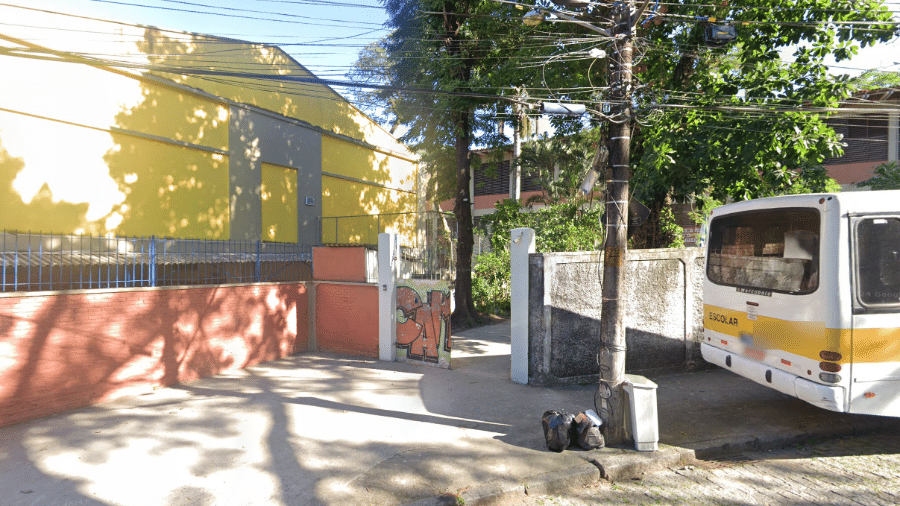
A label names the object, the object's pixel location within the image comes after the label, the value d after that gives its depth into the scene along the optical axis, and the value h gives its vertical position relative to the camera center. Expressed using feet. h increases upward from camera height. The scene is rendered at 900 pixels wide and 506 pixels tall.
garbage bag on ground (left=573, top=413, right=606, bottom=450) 17.69 -6.56
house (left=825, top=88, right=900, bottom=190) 55.67 +12.05
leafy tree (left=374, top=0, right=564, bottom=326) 40.63 +15.84
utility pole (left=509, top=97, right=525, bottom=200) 66.70 +11.82
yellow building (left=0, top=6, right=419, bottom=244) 29.04 +7.77
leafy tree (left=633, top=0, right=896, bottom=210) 28.43 +8.92
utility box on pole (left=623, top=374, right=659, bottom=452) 17.48 -5.88
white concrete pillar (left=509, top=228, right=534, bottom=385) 26.22 -2.87
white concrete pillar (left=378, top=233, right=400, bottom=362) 31.53 -2.65
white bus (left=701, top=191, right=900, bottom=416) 16.51 -1.71
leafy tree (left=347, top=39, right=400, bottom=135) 46.10 +16.62
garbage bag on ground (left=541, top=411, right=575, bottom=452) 17.40 -6.34
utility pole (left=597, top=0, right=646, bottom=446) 18.29 +0.18
